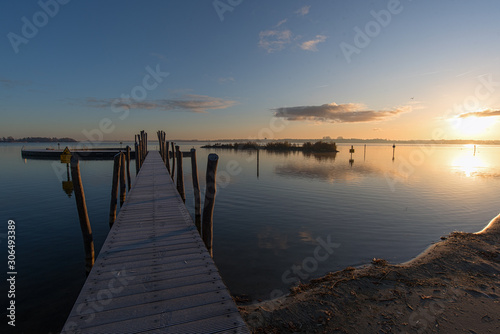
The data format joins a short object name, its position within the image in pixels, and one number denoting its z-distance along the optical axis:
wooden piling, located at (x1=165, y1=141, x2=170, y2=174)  20.54
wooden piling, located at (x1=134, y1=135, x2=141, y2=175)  22.06
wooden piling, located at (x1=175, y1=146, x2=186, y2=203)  12.73
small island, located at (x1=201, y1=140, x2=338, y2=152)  69.94
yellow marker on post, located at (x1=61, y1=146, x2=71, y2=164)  24.61
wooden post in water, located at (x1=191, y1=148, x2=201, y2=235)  9.32
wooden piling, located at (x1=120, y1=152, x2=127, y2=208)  13.21
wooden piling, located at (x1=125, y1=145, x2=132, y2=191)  16.65
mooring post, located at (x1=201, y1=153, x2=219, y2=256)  6.81
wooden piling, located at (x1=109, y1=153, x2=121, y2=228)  9.64
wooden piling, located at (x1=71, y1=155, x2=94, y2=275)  6.76
